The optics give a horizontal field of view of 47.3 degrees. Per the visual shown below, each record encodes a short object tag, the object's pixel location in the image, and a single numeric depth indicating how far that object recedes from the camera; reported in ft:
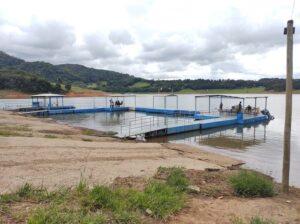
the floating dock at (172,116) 92.15
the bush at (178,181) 28.02
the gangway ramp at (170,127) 85.92
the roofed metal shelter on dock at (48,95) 164.54
